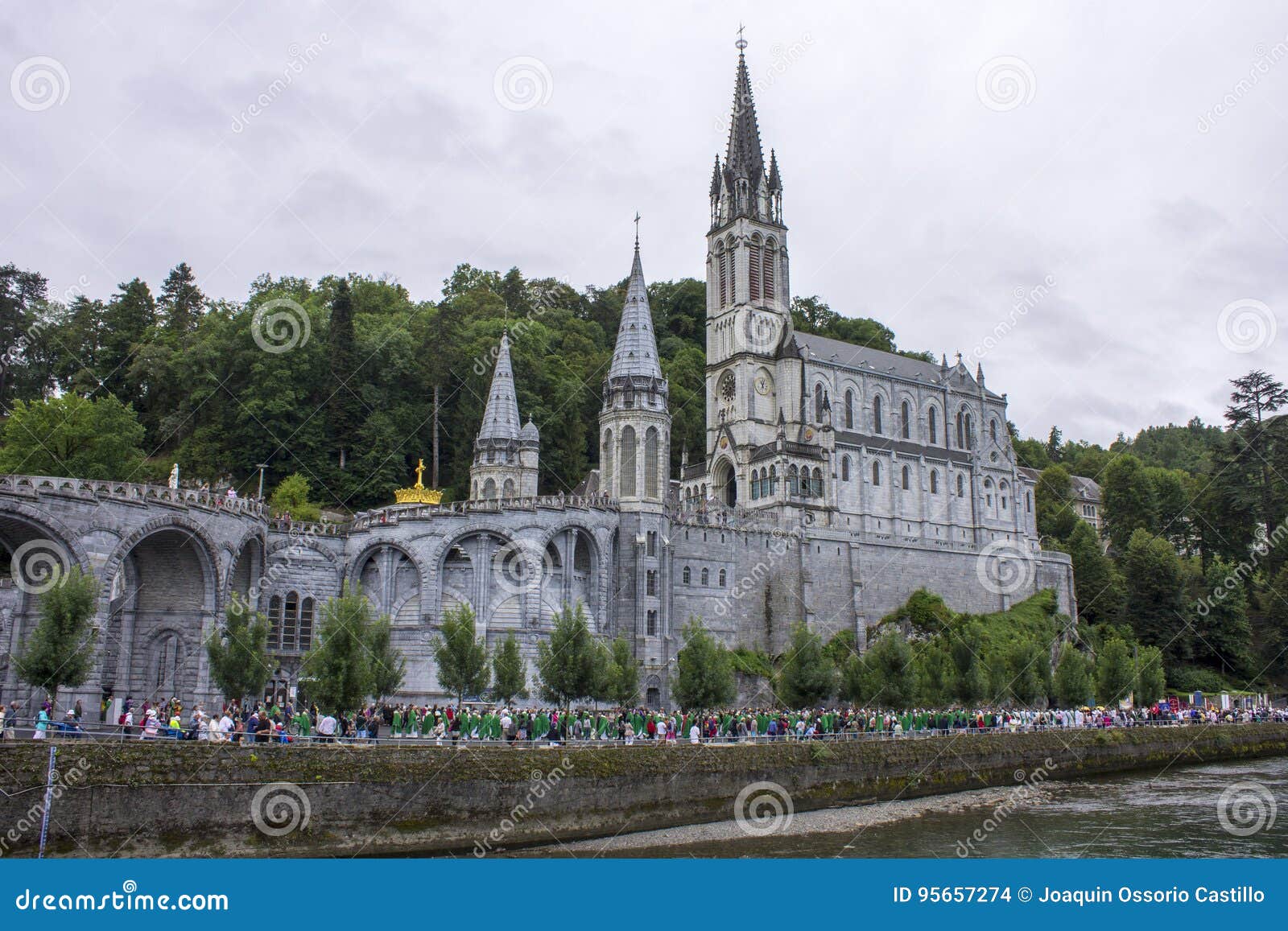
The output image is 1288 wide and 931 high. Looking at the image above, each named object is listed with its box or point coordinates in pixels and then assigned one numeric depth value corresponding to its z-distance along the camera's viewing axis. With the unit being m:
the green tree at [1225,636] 69.94
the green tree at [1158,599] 70.12
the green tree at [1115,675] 54.91
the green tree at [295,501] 55.81
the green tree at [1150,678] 57.53
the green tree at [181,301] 78.19
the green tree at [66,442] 53.88
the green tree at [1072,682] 52.03
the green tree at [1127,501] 91.12
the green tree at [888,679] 43.59
